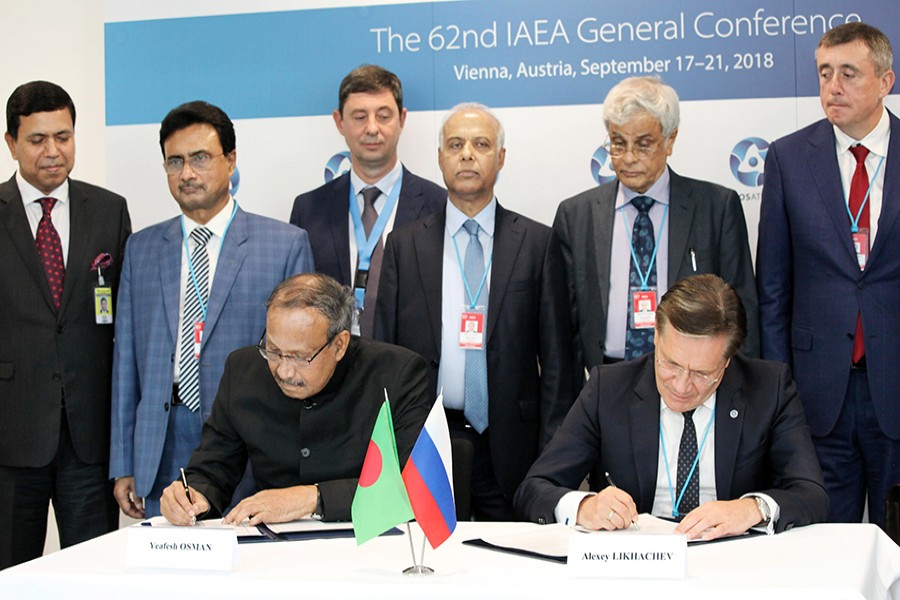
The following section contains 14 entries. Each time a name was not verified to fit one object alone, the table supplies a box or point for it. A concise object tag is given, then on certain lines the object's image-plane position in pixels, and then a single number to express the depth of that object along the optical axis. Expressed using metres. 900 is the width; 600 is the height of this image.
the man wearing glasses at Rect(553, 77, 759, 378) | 4.17
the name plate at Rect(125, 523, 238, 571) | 2.55
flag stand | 2.52
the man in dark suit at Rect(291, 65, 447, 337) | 4.69
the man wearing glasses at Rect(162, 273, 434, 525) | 3.31
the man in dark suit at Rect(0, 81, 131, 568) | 4.43
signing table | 2.35
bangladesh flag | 2.58
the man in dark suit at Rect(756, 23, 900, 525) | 4.02
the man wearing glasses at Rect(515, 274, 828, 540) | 3.07
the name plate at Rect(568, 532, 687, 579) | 2.38
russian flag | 2.56
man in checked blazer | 4.17
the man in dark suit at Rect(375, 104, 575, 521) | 4.13
